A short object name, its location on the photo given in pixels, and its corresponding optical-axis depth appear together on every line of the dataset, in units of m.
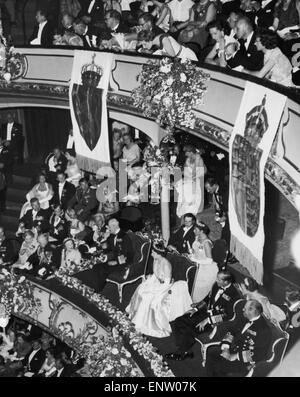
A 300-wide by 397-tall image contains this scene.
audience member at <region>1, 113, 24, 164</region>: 18.02
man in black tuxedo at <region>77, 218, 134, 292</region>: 15.20
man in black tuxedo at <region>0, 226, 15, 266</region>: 16.67
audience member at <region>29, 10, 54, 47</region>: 16.06
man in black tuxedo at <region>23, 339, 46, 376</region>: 15.92
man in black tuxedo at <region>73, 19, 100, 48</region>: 15.38
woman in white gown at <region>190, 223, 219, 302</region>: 13.73
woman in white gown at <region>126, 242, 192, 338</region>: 13.92
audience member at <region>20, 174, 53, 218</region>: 16.86
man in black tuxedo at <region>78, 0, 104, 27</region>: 15.38
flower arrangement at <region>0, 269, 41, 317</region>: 16.44
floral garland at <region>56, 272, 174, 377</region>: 13.52
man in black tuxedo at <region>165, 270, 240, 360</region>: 13.13
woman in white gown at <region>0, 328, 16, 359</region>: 16.31
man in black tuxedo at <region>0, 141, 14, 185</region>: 17.78
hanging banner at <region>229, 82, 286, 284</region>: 11.83
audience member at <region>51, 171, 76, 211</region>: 16.61
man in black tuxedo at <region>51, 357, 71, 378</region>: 15.55
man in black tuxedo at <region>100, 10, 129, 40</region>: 14.59
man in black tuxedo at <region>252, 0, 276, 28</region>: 12.96
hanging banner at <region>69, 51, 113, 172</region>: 15.23
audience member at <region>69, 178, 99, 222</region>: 16.19
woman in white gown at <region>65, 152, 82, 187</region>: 16.69
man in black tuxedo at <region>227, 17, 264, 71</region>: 12.45
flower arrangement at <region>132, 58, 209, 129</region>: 13.45
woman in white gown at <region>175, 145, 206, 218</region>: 14.50
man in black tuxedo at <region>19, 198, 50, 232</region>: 16.70
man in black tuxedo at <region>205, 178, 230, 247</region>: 14.01
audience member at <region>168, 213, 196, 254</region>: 14.28
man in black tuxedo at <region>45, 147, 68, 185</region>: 16.92
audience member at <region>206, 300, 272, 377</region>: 12.49
